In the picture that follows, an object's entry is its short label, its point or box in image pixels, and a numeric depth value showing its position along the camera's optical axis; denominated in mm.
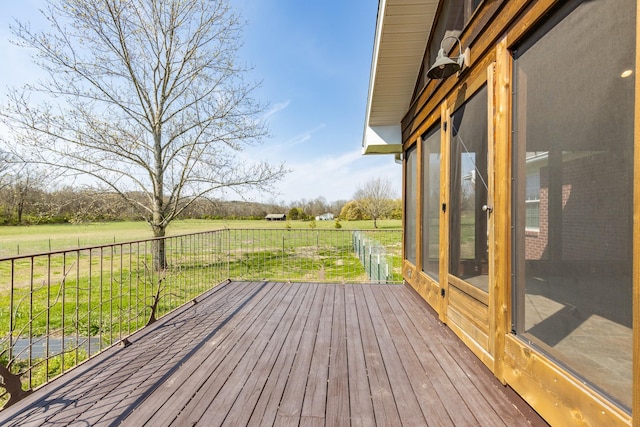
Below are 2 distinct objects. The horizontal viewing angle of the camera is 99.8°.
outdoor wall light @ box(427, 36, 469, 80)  2348
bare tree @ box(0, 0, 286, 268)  6891
